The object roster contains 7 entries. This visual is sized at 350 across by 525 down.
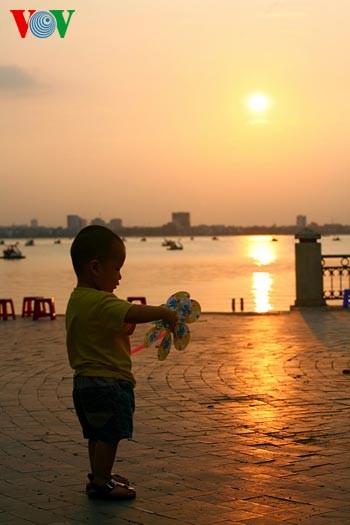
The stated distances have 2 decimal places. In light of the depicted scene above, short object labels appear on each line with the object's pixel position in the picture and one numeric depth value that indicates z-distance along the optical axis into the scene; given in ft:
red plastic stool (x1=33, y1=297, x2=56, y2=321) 62.75
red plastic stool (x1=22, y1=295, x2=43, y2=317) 66.90
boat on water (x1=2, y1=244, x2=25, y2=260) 474.08
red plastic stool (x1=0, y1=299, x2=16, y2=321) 63.54
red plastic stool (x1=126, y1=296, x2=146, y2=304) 62.54
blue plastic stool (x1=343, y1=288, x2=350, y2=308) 64.59
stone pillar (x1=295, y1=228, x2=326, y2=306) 64.80
